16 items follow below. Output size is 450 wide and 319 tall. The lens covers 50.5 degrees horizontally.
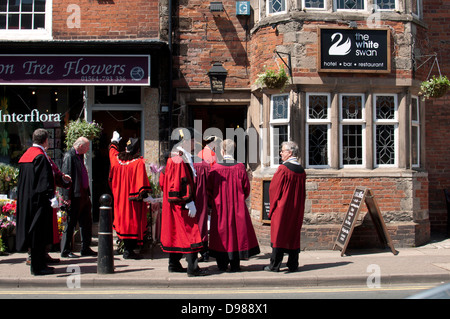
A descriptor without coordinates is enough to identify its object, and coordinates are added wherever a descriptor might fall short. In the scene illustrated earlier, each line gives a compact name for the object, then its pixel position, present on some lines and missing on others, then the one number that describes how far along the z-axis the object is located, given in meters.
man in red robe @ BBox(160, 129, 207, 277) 7.11
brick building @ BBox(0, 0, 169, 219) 10.30
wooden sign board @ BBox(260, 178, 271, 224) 9.90
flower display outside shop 8.80
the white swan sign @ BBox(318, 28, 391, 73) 9.73
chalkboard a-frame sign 8.91
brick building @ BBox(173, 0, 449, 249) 9.71
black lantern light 10.23
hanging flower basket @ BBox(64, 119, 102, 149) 9.73
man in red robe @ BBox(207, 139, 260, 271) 7.36
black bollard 7.14
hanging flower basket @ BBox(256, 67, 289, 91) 9.43
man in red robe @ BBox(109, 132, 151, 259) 8.41
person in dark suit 8.52
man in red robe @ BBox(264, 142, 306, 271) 7.34
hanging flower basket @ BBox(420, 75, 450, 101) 9.78
